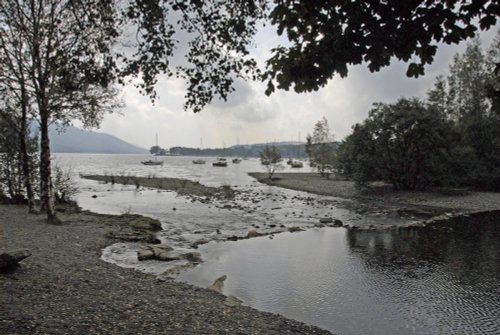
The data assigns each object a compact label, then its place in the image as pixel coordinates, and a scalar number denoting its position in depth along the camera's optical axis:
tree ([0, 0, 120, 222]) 19.31
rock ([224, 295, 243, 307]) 11.88
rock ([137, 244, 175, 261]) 17.84
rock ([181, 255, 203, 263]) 18.24
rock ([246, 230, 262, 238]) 24.65
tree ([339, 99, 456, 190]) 46.31
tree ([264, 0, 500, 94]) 6.03
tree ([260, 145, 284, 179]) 80.00
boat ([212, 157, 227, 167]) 159.85
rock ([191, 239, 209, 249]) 21.42
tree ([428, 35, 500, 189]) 48.22
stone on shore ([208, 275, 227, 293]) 13.99
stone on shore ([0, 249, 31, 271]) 10.75
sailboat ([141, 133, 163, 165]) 157.93
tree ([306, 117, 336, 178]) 82.88
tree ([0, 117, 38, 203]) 30.08
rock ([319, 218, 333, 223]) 30.77
